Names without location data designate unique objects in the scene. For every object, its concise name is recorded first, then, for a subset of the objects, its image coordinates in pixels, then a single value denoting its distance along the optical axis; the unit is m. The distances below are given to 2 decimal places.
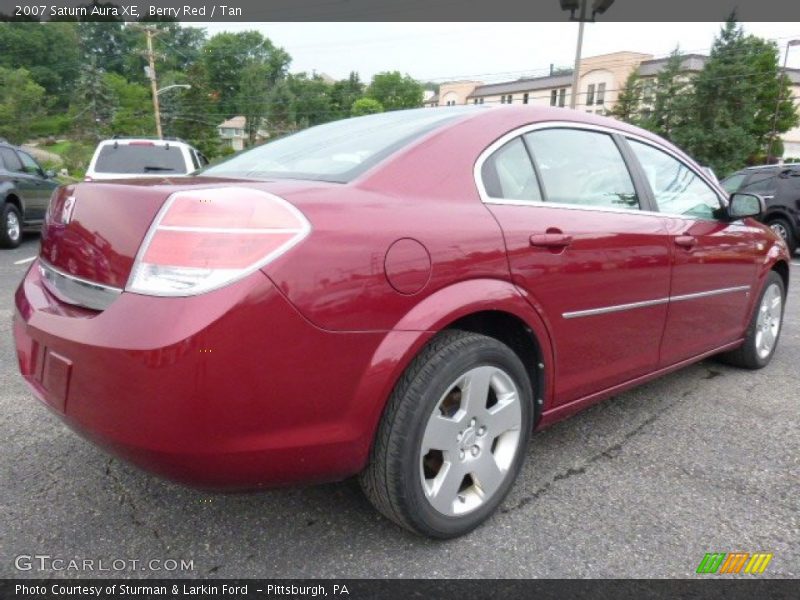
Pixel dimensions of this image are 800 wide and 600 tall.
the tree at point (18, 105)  46.75
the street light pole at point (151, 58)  33.66
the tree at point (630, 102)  44.06
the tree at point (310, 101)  78.47
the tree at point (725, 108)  34.28
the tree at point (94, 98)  56.22
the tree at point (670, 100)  36.69
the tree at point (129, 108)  49.33
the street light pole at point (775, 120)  39.17
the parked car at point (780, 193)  10.21
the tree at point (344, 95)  84.50
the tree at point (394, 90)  93.56
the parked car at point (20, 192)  8.91
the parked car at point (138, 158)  8.37
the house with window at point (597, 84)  62.36
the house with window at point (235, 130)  79.87
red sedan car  1.49
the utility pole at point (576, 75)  14.59
